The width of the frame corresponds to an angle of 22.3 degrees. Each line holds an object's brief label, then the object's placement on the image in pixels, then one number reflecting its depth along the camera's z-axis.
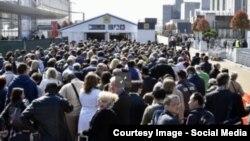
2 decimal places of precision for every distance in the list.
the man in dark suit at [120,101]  10.32
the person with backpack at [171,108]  8.28
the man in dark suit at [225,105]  10.84
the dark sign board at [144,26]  57.66
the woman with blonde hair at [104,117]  9.18
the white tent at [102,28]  60.56
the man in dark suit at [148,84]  14.13
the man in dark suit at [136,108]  10.96
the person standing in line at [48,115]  9.98
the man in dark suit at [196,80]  13.77
